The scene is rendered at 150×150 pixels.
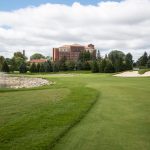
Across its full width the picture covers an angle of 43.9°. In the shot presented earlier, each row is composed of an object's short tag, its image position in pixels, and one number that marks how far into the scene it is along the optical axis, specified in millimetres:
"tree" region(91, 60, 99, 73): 54365
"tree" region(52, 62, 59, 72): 65745
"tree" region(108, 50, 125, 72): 55540
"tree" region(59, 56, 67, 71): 66677
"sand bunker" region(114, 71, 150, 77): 31579
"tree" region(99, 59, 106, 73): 52615
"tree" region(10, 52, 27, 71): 74098
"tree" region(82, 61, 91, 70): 66068
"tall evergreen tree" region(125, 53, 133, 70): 58933
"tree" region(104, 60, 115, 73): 51843
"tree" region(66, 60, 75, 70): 67209
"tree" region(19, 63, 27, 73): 66494
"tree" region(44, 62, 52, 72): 65726
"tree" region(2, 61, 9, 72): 64288
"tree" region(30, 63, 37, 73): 66730
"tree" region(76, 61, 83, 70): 66221
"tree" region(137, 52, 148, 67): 69416
